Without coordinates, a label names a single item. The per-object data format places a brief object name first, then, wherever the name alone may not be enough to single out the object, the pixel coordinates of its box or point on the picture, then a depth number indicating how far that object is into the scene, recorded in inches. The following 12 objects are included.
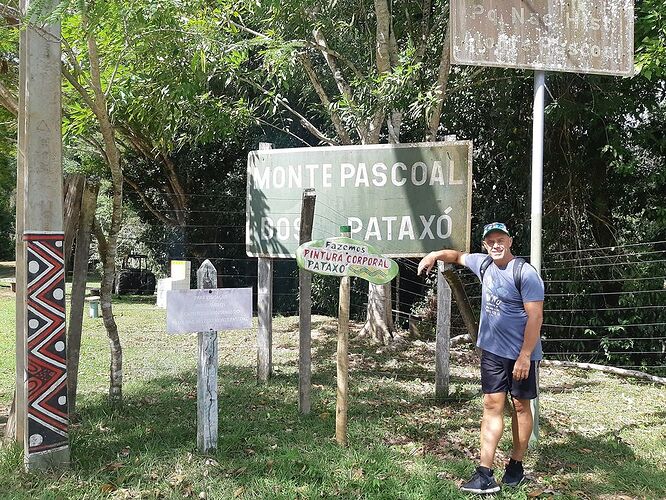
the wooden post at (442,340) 226.8
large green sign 199.8
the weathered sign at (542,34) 172.7
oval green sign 164.2
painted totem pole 143.5
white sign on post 155.2
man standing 141.4
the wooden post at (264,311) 241.9
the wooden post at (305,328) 201.4
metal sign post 175.0
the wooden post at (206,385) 160.2
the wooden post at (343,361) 168.6
